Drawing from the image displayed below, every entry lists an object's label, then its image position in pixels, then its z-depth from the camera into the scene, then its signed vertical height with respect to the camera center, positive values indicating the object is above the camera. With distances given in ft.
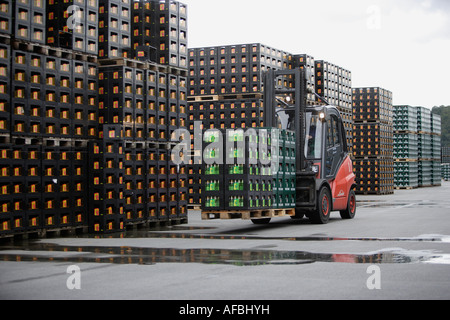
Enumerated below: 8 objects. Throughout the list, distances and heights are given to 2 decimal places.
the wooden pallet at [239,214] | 38.45 -2.79
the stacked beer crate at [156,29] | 47.70 +11.10
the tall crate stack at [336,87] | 74.74 +10.77
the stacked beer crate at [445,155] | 231.71 +6.08
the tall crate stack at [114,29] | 42.75 +10.01
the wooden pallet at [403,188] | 127.34 -3.57
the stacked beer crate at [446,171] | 220.02 -0.01
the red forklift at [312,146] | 45.03 +1.92
